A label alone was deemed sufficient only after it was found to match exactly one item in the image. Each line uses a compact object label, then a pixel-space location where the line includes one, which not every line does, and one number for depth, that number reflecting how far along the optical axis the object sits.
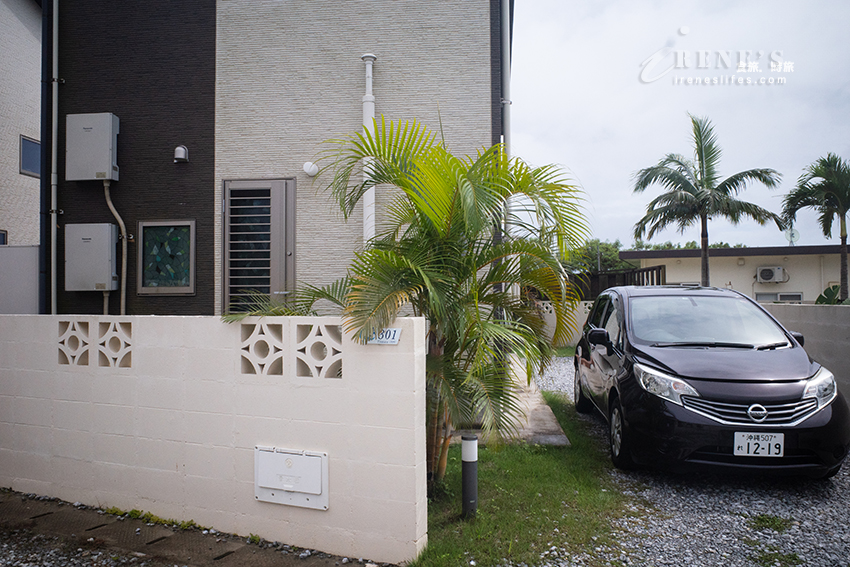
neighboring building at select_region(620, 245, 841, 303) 17.56
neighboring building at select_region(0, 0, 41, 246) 9.77
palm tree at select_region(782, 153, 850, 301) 17.33
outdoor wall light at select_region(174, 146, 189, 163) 6.01
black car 3.36
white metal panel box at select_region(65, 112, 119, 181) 6.06
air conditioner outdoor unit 17.36
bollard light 3.03
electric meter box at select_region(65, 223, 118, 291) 6.04
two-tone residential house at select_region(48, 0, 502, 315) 5.93
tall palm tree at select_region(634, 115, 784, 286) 15.76
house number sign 2.61
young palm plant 2.85
